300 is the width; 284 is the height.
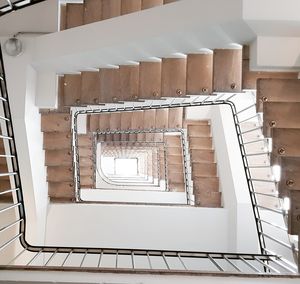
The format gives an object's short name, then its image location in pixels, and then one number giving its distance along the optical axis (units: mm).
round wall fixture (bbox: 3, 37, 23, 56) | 2465
